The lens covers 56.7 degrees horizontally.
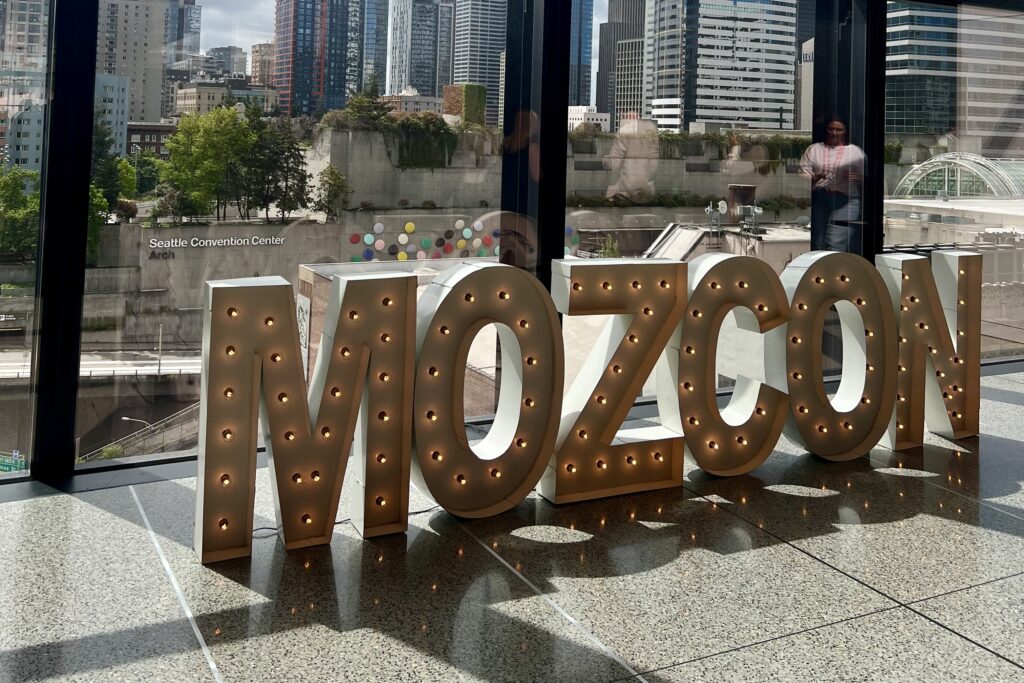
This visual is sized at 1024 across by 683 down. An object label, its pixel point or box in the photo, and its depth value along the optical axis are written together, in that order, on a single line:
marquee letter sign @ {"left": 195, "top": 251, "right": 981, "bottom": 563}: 2.16
